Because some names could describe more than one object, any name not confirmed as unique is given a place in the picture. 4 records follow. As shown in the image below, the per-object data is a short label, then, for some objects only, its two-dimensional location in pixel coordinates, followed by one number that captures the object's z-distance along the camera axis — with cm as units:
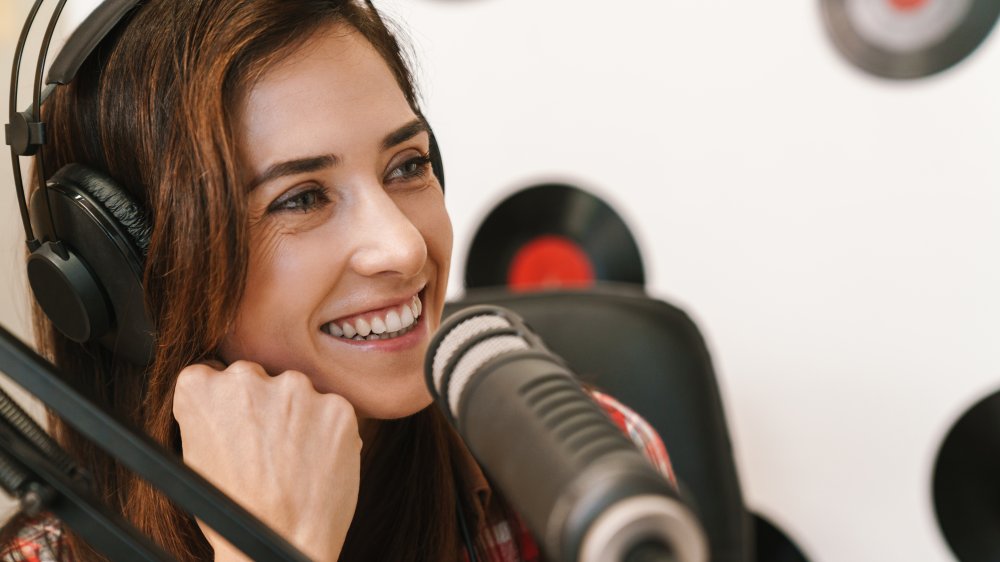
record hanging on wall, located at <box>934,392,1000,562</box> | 143
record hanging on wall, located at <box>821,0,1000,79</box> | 135
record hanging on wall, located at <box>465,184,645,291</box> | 167
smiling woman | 69
